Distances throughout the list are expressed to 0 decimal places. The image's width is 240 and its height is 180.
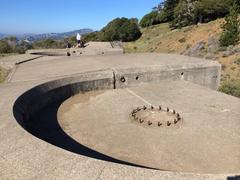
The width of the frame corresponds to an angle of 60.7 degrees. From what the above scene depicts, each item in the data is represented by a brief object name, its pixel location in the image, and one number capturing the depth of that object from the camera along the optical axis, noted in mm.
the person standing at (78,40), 15187
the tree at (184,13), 31652
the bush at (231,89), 10002
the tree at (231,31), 19659
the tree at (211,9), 27729
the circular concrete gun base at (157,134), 3001
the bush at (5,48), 20013
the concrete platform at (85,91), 2062
